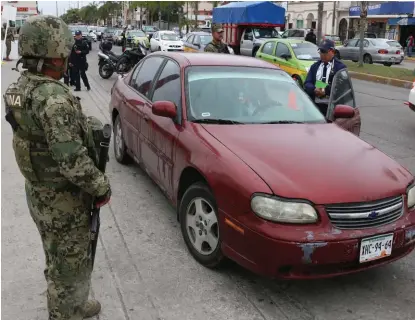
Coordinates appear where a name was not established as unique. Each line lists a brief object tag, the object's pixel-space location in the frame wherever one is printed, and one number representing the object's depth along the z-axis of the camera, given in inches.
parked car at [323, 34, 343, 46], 1404.5
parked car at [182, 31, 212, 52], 812.6
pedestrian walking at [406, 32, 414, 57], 1355.8
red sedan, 113.2
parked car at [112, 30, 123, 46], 1559.3
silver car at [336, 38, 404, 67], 941.8
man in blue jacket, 216.4
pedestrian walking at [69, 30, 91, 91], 493.4
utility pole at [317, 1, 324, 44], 985.5
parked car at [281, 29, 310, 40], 1242.6
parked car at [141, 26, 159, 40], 2033.7
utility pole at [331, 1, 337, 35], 1908.2
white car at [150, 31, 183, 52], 1042.3
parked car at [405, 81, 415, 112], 323.0
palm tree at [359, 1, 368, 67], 788.6
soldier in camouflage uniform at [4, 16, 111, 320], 84.4
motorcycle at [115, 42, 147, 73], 639.1
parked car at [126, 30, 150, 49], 1165.1
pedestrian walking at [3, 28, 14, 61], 885.0
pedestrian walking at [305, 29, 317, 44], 890.7
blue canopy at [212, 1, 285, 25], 940.0
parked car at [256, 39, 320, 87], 492.7
